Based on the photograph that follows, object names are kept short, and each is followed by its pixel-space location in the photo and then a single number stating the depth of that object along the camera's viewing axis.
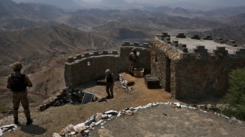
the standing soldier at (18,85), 8.18
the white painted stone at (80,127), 7.47
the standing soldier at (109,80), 13.47
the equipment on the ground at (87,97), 15.78
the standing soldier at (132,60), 16.25
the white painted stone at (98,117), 8.12
